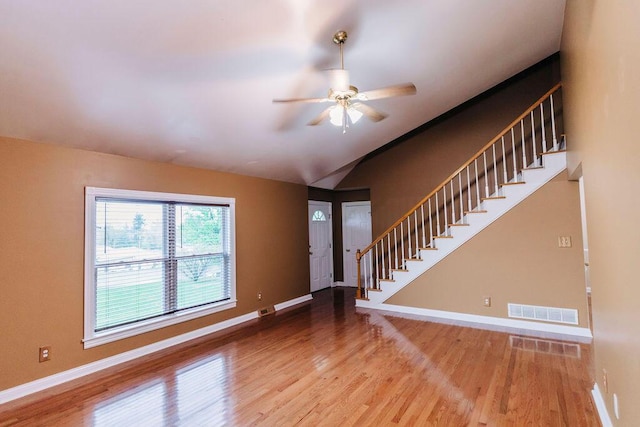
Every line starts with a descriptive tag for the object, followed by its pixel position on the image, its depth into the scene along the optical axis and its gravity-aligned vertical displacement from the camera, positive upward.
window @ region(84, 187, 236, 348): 3.55 -0.27
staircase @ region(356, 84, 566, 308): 4.50 +0.41
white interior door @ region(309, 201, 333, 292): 7.33 -0.26
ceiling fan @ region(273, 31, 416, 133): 2.59 +1.16
